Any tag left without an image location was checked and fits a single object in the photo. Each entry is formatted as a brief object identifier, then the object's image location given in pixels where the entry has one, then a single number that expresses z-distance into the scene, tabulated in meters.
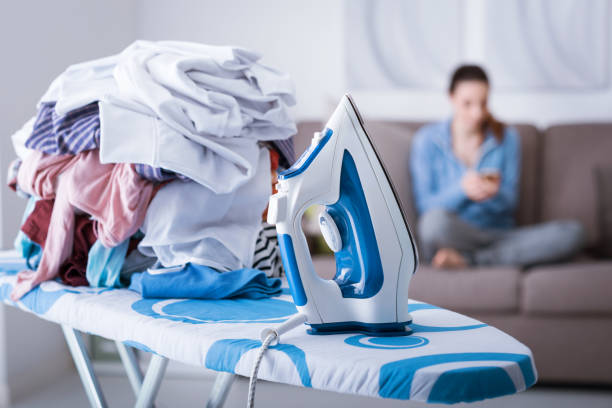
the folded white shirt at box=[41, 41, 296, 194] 2.16
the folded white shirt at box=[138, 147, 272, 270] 2.18
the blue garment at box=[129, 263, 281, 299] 2.14
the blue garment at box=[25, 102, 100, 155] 2.23
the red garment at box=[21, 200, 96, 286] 2.28
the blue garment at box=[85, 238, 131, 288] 2.24
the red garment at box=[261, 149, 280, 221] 2.33
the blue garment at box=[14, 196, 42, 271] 2.38
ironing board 1.81
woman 3.74
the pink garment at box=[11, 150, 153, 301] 2.18
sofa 3.30
